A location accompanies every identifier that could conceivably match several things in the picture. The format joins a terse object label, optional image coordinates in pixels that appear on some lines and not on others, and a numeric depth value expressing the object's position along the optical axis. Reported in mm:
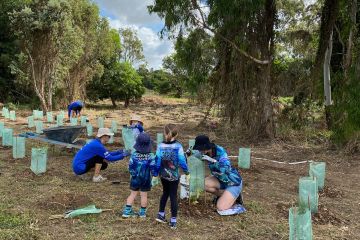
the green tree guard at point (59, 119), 12776
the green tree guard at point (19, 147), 7742
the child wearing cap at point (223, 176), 4809
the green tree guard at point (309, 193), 4820
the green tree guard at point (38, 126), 11477
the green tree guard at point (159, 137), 8578
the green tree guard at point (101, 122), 12195
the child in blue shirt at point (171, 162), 4371
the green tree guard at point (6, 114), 16516
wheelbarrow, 7912
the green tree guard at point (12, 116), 16088
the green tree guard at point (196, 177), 5199
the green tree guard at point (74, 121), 12078
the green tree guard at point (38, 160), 6422
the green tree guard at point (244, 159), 7359
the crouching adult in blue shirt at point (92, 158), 6164
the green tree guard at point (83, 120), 12256
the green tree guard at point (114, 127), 12141
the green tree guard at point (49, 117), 15320
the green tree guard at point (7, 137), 9094
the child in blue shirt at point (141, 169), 4484
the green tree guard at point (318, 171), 5973
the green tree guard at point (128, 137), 7428
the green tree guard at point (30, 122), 13484
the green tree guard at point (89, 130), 11023
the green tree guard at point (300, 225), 3723
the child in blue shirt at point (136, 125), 7172
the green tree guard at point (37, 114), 16203
